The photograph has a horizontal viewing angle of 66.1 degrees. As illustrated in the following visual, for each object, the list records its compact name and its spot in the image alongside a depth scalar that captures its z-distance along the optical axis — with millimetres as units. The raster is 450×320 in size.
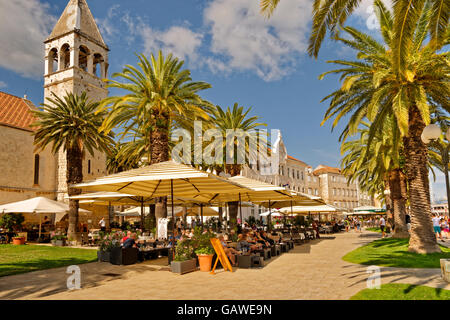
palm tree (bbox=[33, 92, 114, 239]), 22781
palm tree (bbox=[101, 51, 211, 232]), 17734
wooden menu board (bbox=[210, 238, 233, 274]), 10266
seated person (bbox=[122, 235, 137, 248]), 12106
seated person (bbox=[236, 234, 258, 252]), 11891
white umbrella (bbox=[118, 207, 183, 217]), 27822
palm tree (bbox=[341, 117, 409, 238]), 20828
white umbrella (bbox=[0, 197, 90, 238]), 20547
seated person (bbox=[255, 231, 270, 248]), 14523
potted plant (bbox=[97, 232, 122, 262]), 12574
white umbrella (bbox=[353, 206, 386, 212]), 40562
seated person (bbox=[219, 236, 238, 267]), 11242
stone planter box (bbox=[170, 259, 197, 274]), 9977
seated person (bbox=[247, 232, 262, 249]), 13108
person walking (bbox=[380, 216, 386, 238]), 27223
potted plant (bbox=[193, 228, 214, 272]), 10523
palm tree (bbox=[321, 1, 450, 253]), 13164
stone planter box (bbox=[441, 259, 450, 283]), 8031
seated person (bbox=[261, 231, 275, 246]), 15145
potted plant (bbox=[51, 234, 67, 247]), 21406
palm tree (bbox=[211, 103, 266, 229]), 28547
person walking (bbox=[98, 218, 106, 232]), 26125
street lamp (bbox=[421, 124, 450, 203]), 6957
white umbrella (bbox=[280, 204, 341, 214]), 27414
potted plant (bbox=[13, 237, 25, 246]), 21688
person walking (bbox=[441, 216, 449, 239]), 26422
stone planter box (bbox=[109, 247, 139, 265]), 11883
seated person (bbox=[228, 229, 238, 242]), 14405
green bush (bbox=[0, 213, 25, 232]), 23364
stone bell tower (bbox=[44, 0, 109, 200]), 40219
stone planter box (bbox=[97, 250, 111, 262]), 12594
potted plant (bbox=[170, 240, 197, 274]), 10023
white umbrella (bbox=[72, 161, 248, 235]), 9594
